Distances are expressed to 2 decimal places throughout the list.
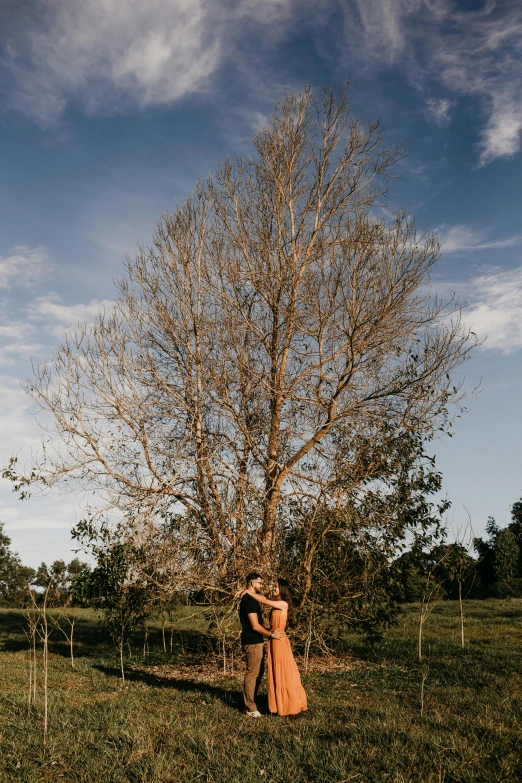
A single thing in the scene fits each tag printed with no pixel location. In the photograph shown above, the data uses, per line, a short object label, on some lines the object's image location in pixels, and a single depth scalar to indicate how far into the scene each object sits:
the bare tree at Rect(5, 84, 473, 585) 11.62
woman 6.97
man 7.21
